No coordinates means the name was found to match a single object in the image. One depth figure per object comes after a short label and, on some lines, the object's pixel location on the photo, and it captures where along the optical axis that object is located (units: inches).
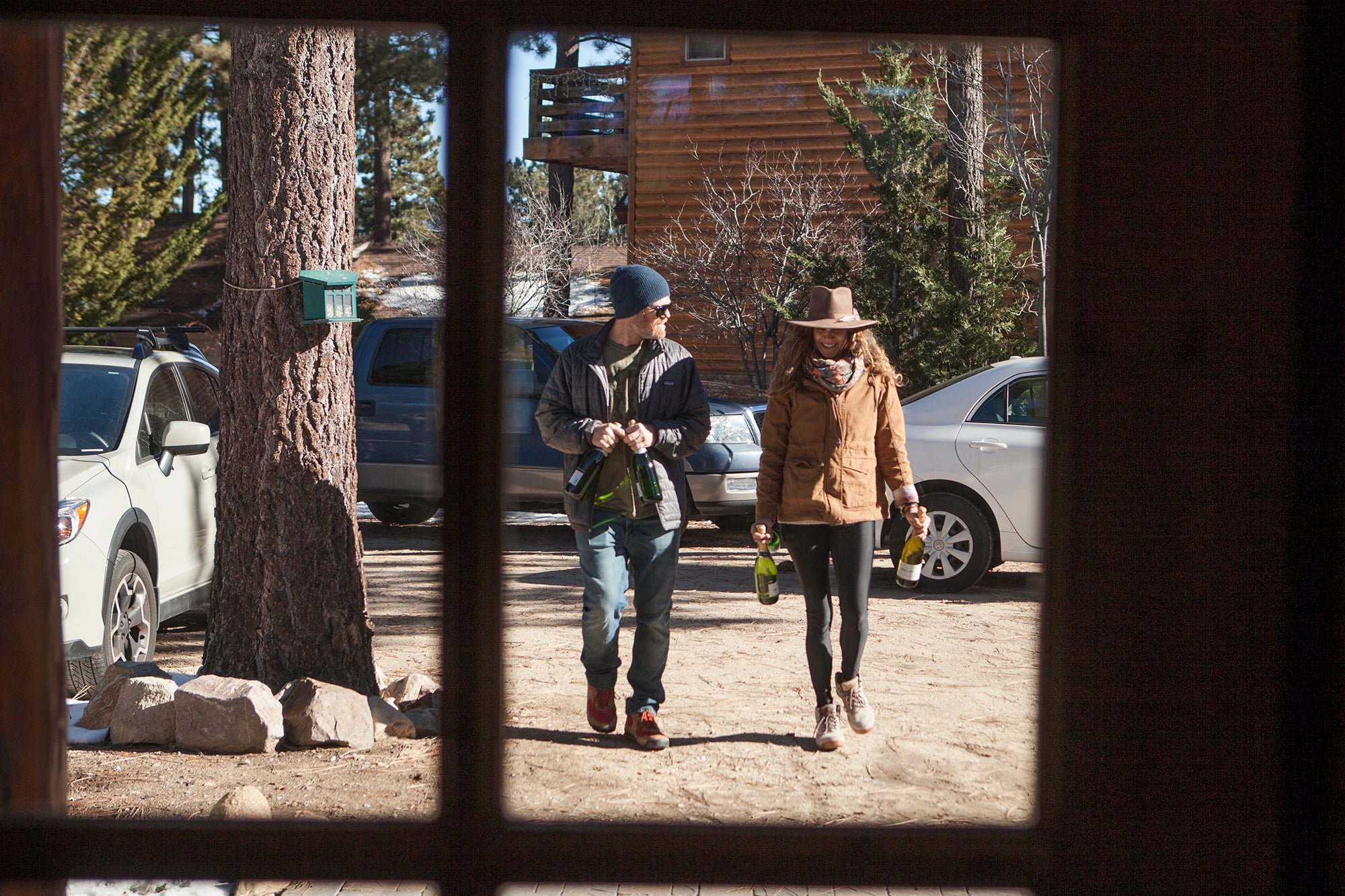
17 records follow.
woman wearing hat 313.9
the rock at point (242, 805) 251.3
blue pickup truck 702.5
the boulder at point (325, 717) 341.7
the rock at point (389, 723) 364.2
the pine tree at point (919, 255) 783.7
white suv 367.2
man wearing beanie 316.2
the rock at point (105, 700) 349.7
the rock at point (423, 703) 391.2
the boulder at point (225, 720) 336.5
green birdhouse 357.4
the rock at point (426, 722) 371.6
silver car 520.7
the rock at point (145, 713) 340.2
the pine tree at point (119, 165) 1264.8
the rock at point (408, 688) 396.2
